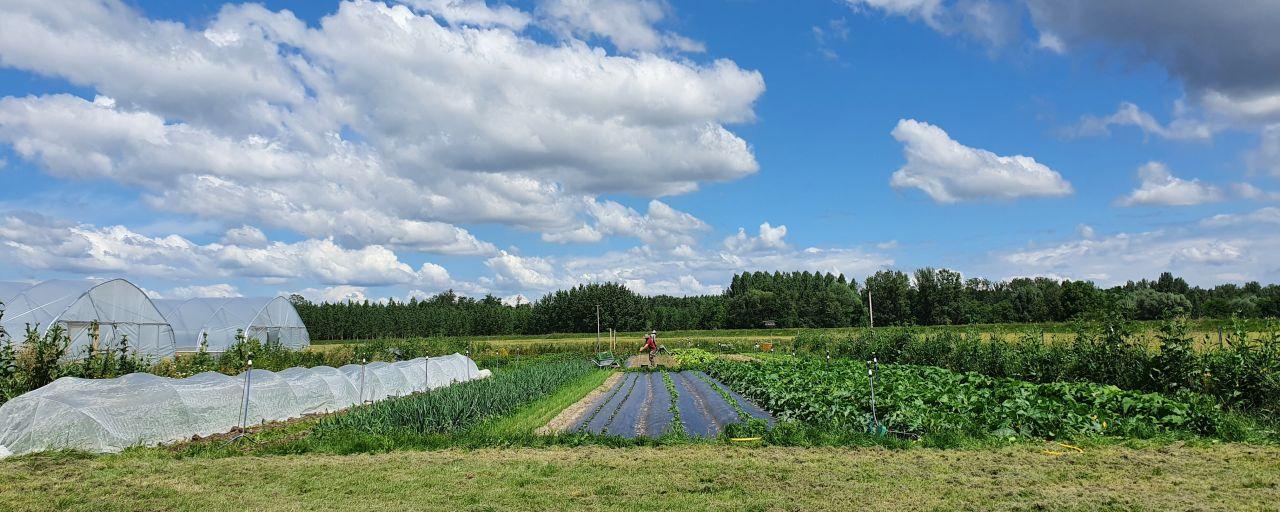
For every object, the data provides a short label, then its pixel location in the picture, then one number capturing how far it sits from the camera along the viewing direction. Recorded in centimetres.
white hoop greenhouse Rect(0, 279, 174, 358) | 2270
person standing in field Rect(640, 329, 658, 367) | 3276
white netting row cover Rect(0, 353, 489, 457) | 1085
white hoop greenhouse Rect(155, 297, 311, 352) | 3528
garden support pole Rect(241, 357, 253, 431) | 1341
